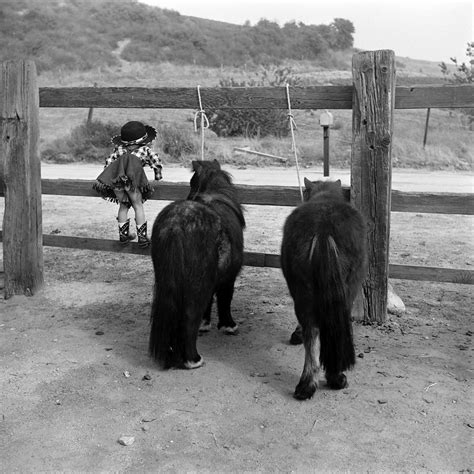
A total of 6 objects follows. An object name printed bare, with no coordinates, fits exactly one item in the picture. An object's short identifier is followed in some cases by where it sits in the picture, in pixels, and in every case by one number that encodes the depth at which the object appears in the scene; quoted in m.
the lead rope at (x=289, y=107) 5.40
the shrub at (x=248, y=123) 24.31
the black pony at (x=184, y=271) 4.49
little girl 5.95
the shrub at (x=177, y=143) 20.40
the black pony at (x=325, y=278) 4.02
